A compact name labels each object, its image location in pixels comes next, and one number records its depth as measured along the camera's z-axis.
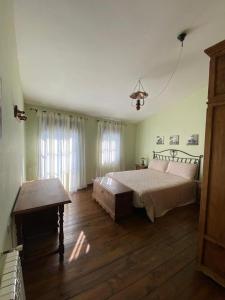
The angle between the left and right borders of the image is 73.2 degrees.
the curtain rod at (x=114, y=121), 4.62
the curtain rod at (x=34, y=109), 3.62
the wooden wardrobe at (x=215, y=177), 1.43
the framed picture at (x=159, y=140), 4.53
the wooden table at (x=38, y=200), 1.49
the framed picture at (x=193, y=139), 3.61
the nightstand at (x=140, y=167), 4.80
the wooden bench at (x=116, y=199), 2.59
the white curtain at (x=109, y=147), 4.65
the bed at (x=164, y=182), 2.68
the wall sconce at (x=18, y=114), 1.76
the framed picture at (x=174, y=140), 4.09
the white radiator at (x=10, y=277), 0.68
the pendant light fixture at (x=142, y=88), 1.97
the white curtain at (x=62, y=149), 3.69
